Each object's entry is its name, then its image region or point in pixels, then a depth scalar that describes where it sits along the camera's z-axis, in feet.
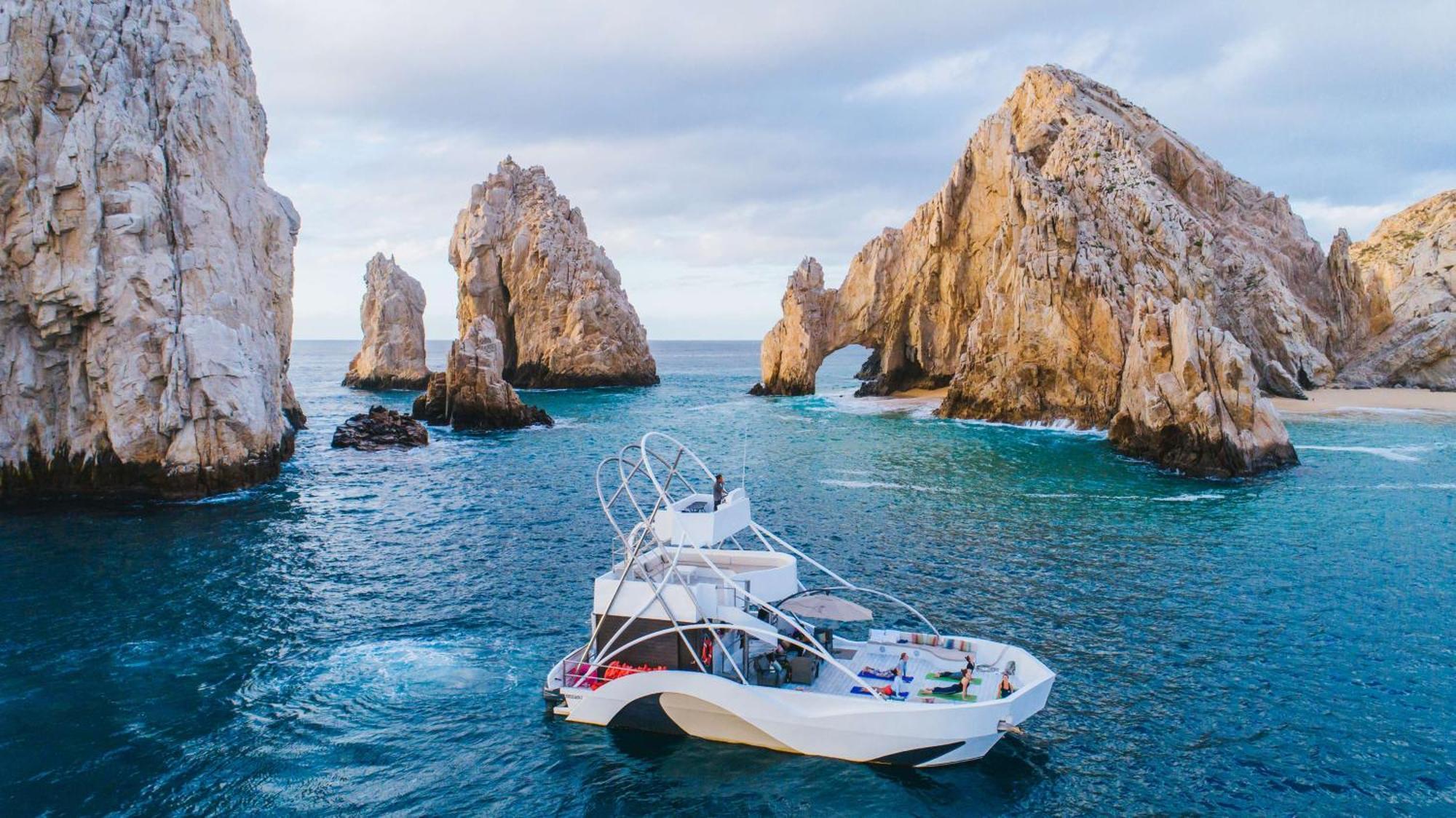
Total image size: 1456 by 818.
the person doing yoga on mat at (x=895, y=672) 68.03
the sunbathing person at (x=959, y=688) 64.34
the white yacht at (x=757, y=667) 60.29
